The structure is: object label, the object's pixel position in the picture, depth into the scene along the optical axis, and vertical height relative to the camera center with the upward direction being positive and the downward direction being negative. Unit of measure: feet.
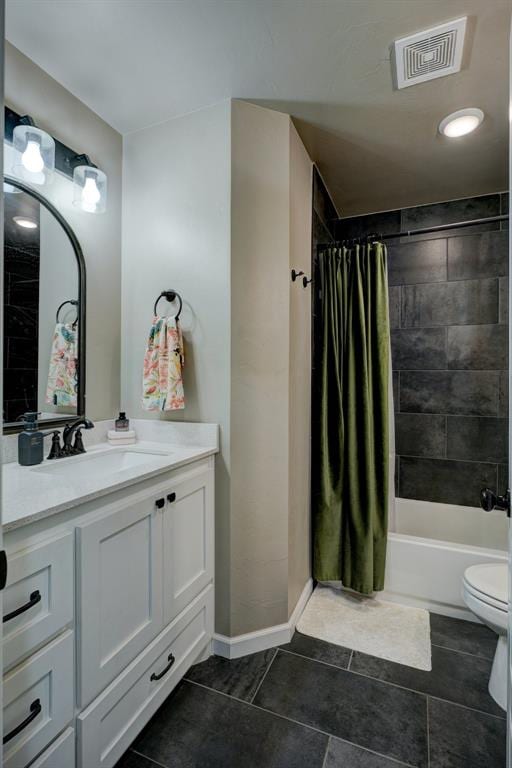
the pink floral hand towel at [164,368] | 5.59 +0.26
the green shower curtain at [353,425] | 7.00 -0.73
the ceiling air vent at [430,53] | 4.49 +4.14
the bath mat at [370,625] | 5.82 -4.00
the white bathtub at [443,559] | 6.68 -3.20
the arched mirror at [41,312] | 4.80 +1.00
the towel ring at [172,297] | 5.95 +1.39
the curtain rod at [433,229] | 6.89 +2.94
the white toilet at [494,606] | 4.91 -2.95
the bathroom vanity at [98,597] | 2.95 -2.03
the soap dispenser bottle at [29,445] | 4.64 -0.72
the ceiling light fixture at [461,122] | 5.80 +4.14
